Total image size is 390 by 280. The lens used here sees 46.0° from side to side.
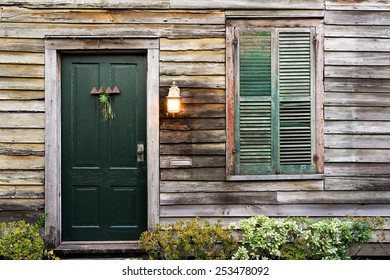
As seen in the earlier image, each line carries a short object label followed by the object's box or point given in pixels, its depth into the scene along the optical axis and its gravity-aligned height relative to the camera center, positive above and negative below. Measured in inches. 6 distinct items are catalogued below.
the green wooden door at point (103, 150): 222.7 -6.0
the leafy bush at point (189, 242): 196.7 -45.2
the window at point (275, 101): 222.4 +17.9
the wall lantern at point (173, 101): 212.1 +17.0
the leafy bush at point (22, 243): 193.4 -45.2
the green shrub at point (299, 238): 197.2 -43.4
